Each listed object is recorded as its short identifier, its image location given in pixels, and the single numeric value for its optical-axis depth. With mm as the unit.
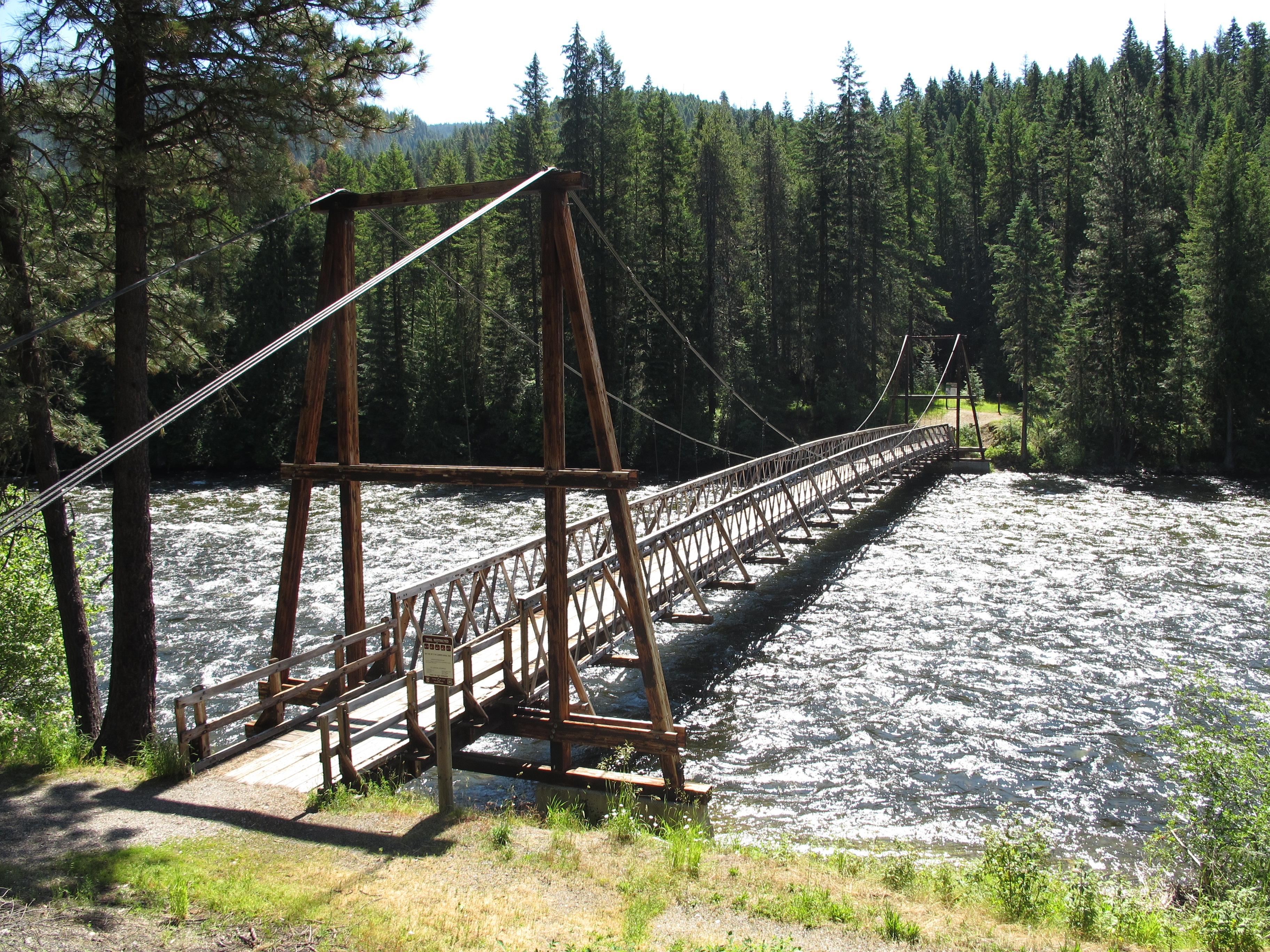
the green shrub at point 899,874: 6098
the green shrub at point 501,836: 6086
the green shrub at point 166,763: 6973
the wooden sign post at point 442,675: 6836
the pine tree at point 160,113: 7355
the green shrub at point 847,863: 6500
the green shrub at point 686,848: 5945
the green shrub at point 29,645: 9477
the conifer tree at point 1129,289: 34406
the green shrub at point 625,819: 6609
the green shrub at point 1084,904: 5570
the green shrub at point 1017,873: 5789
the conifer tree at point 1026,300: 38500
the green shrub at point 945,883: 5891
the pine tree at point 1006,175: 55469
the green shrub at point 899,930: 4957
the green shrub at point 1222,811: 6707
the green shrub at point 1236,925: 5441
